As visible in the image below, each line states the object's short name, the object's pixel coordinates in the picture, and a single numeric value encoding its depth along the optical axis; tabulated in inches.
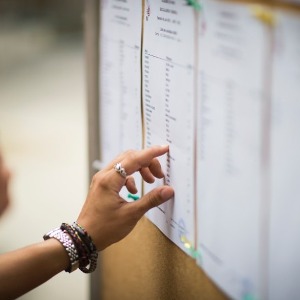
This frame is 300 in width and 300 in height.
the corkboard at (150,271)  58.8
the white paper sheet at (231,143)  51.7
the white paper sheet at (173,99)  56.4
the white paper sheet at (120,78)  62.3
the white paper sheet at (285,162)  49.8
